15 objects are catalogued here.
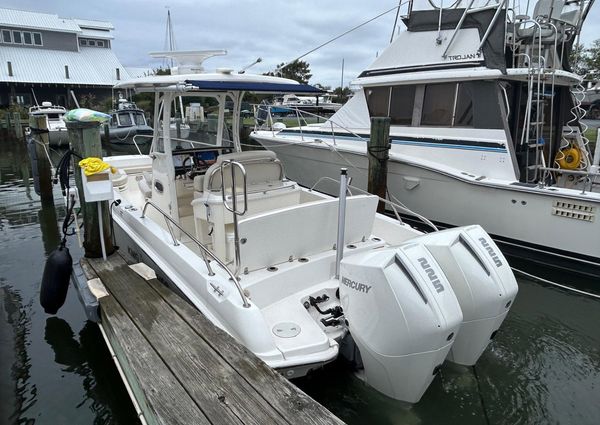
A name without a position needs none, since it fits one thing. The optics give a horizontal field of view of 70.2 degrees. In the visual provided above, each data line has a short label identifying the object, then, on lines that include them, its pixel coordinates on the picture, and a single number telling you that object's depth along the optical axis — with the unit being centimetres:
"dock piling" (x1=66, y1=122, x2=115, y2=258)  470
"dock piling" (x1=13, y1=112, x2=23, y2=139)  2161
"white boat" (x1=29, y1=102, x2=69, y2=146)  1958
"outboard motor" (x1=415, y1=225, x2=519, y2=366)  303
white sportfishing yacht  611
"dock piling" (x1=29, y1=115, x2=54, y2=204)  960
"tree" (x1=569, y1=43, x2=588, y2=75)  2125
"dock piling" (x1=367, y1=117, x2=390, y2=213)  691
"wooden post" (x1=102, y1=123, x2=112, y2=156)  1909
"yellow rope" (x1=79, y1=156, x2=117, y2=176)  449
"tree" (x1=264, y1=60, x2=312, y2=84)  3466
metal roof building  2900
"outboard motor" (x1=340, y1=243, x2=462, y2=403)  265
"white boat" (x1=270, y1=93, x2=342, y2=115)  1880
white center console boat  274
